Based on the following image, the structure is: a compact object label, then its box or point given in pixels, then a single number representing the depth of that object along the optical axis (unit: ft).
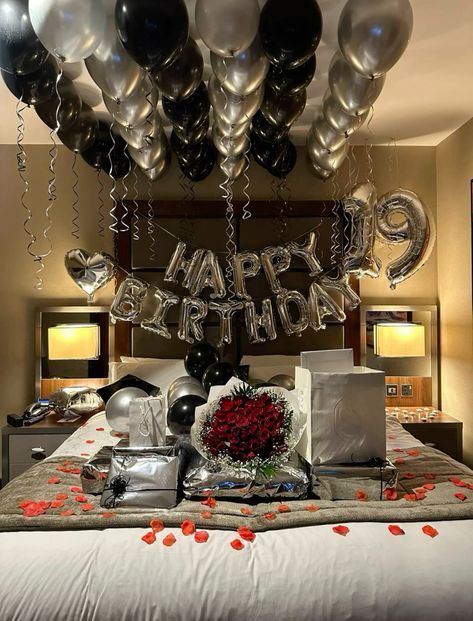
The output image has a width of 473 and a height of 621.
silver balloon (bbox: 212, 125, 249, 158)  10.26
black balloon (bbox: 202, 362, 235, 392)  10.23
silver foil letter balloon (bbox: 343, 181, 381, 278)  11.39
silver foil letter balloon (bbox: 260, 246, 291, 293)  11.95
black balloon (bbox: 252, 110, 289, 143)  10.10
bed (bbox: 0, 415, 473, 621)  4.87
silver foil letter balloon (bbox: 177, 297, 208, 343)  11.76
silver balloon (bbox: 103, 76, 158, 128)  8.19
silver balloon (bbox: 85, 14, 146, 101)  7.41
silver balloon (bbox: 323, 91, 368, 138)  9.31
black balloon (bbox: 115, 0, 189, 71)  6.05
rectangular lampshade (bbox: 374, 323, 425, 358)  12.76
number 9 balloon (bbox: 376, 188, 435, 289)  10.74
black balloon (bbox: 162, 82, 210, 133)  9.07
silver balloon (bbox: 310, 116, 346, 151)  10.69
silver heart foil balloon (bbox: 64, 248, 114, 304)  11.92
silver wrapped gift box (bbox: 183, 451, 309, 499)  6.39
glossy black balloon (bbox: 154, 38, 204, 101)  7.61
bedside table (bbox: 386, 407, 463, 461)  11.55
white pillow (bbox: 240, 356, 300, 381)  11.75
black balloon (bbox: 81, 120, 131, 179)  11.42
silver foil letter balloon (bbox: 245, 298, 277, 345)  11.77
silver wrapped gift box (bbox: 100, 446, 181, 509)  6.17
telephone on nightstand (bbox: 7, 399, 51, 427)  11.27
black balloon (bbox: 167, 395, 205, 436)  8.40
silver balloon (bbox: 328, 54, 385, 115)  8.08
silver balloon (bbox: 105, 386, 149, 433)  9.07
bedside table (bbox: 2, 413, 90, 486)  11.02
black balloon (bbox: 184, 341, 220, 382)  11.34
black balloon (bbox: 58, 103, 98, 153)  10.21
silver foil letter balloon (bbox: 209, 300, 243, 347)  11.68
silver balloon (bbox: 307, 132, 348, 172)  11.74
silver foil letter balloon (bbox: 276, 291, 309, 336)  11.93
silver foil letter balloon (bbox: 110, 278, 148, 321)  11.76
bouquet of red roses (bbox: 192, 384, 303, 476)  6.33
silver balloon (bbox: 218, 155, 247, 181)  11.12
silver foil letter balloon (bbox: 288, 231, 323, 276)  11.98
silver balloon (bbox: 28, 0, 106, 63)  6.07
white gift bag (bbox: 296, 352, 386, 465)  6.72
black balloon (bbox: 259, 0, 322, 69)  6.54
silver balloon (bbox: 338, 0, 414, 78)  6.49
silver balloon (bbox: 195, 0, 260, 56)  6.36
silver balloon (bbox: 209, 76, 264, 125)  8.46
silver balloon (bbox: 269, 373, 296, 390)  10.24
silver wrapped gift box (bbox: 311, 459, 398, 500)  6.39
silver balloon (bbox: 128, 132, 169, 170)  10.93
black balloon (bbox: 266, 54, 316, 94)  7.77
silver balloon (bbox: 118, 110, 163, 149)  9.45
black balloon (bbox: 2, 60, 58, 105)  7.72
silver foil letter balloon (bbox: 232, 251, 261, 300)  11.64
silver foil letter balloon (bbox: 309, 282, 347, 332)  11.76
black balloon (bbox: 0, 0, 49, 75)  6.61
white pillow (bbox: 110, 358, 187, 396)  11.84
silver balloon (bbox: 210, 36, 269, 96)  7.30
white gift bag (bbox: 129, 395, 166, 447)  6.89
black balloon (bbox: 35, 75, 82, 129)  9.14
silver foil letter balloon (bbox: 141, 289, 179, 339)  11.97
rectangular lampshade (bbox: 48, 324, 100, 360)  12.65
